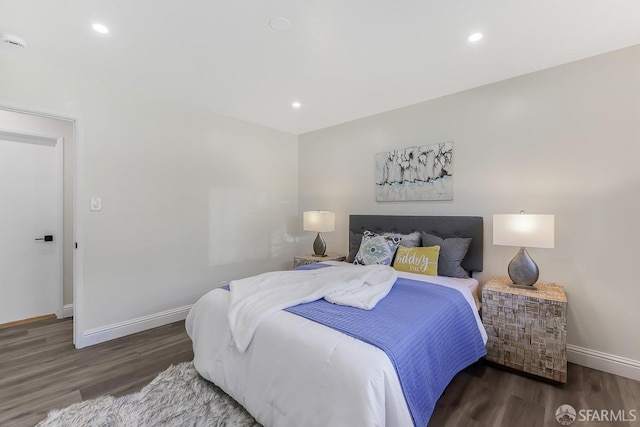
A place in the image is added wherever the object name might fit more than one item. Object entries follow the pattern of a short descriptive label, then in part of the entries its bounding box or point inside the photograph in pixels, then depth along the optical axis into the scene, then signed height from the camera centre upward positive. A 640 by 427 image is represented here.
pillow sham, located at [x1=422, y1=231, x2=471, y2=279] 2.61 -0.40
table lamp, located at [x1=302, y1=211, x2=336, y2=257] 3.68 -0.14
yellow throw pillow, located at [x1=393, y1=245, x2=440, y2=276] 2.62 -0.44
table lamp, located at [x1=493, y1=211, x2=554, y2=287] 2.12 -0.17
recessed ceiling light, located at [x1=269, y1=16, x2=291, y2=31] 1.80 +1.23
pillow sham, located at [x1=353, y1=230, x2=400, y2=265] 2.86 -0.38
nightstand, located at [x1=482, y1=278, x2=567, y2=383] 1.98 -0.84
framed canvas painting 2.97 +0.45
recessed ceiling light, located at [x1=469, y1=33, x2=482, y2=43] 1.94 +1.23
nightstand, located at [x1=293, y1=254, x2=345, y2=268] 3.55 -0.58
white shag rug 1.61 -1.19
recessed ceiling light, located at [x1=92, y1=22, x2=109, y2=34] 1.87 +1.23
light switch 2.61 +0.07
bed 1.18 -0.74
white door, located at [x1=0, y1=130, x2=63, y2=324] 3.10 -0.16
